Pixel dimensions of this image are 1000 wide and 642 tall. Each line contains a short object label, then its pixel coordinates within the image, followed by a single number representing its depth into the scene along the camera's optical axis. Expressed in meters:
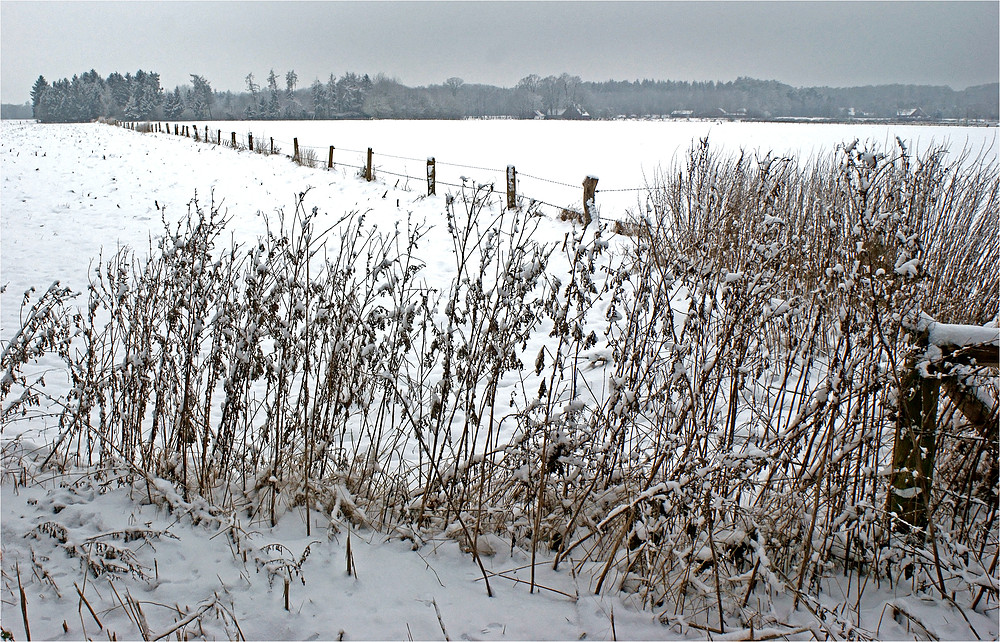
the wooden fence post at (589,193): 11.20
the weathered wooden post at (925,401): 2.20
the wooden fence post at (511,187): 12.82
